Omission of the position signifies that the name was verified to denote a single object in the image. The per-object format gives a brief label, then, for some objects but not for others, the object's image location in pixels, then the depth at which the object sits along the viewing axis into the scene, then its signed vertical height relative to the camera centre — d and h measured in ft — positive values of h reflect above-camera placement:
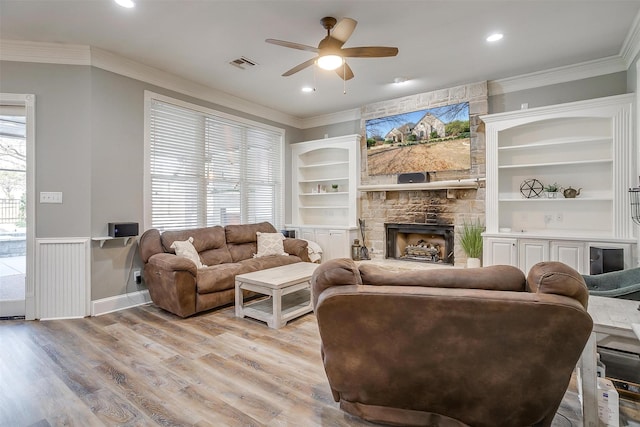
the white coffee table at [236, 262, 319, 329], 10.82 -2.82
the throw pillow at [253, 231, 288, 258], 16.37 -1.80
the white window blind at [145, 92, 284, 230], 14.24 +2.20
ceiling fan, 9.14 +4.79
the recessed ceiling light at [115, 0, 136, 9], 9.09 +5.94
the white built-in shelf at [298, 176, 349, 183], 20.01 +2.01
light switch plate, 11.53 +0.47
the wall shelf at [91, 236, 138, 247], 11.96 -1.10
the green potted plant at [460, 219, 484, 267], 15.11 -1.50
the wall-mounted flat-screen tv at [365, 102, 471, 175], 15.81 +3.69
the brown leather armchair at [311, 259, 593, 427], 4.49 -1.94
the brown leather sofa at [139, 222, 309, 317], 11.44 -2.32
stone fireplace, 15.48 +0.50
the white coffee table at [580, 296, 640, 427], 5.11 -2.15
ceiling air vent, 12.81 +6.05
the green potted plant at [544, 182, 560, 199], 13.91 +0.91
